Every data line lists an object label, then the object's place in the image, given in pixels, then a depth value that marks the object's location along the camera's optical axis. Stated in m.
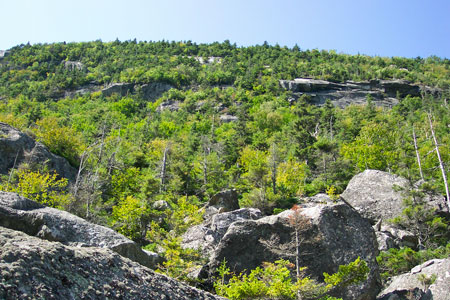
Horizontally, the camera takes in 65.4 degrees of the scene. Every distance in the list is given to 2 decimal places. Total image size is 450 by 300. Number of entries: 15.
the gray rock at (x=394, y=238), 22.64
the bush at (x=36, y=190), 26.84
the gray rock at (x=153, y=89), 117.12
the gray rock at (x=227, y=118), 90.75
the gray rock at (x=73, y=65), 141.30
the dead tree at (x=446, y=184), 24.84
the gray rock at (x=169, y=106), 105.12
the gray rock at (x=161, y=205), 33.00
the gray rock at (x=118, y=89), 115.69
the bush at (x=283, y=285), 11.08
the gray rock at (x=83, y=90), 116.62
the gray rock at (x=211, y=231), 22.77
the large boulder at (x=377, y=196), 28.89
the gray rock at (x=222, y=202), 31.73
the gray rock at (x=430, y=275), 13.73
